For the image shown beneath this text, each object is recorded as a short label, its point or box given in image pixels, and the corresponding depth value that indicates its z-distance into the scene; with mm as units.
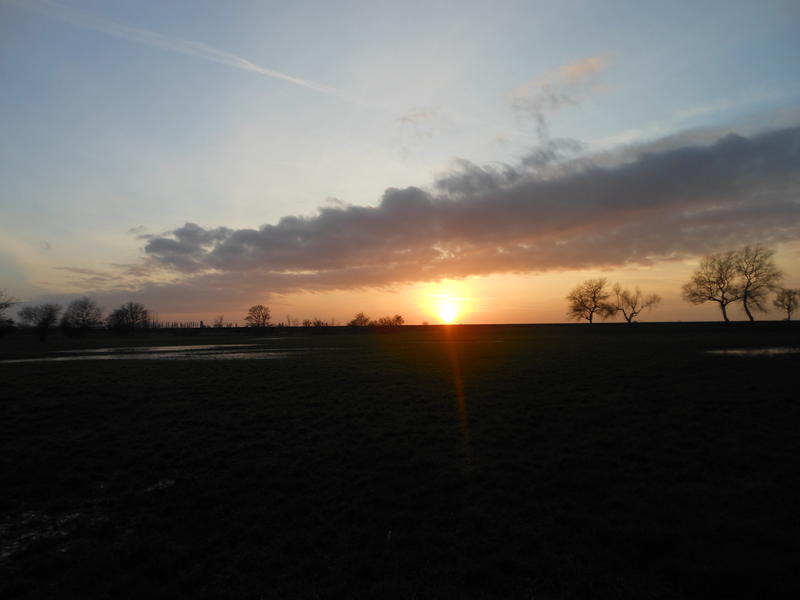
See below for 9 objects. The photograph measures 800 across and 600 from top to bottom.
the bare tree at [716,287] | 89062
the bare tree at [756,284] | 86062
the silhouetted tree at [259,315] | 186500
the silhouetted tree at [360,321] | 183675
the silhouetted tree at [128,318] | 136000
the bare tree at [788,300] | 109062
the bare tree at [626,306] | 121562
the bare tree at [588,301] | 128250
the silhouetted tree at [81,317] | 108938
